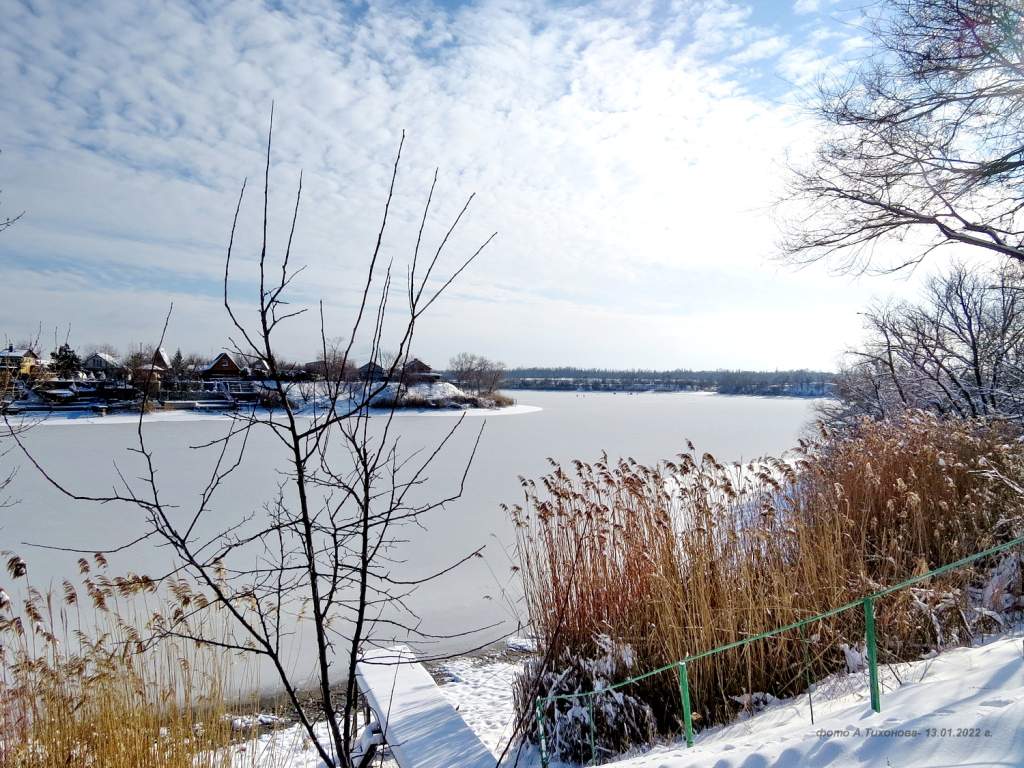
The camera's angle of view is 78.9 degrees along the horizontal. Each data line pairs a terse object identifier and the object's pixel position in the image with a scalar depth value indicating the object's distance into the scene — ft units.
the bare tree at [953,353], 27.78
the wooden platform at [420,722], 10.71
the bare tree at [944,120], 17.54
